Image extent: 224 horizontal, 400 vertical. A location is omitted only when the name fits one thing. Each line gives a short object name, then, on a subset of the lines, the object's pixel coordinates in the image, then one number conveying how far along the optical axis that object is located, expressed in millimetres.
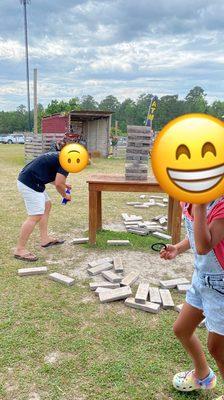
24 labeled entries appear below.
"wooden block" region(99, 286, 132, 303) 4555
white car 59312
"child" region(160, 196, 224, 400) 1937
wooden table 6477
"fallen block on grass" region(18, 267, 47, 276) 5328
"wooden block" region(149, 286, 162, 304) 4555
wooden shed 23875
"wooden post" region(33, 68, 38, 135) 23291
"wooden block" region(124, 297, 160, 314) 4316
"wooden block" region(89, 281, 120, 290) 4906
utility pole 41334
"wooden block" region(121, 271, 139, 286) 5031
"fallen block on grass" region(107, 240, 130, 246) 6730
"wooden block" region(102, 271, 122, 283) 5098
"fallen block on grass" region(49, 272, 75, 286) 5029
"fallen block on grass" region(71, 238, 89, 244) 6793
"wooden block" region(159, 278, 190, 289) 4988
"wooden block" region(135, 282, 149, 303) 4445
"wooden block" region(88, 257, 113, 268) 5680
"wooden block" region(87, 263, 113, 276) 5402
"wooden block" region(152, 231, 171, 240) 7117
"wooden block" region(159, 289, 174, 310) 4445
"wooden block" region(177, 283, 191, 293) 4913
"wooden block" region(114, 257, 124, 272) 5477
